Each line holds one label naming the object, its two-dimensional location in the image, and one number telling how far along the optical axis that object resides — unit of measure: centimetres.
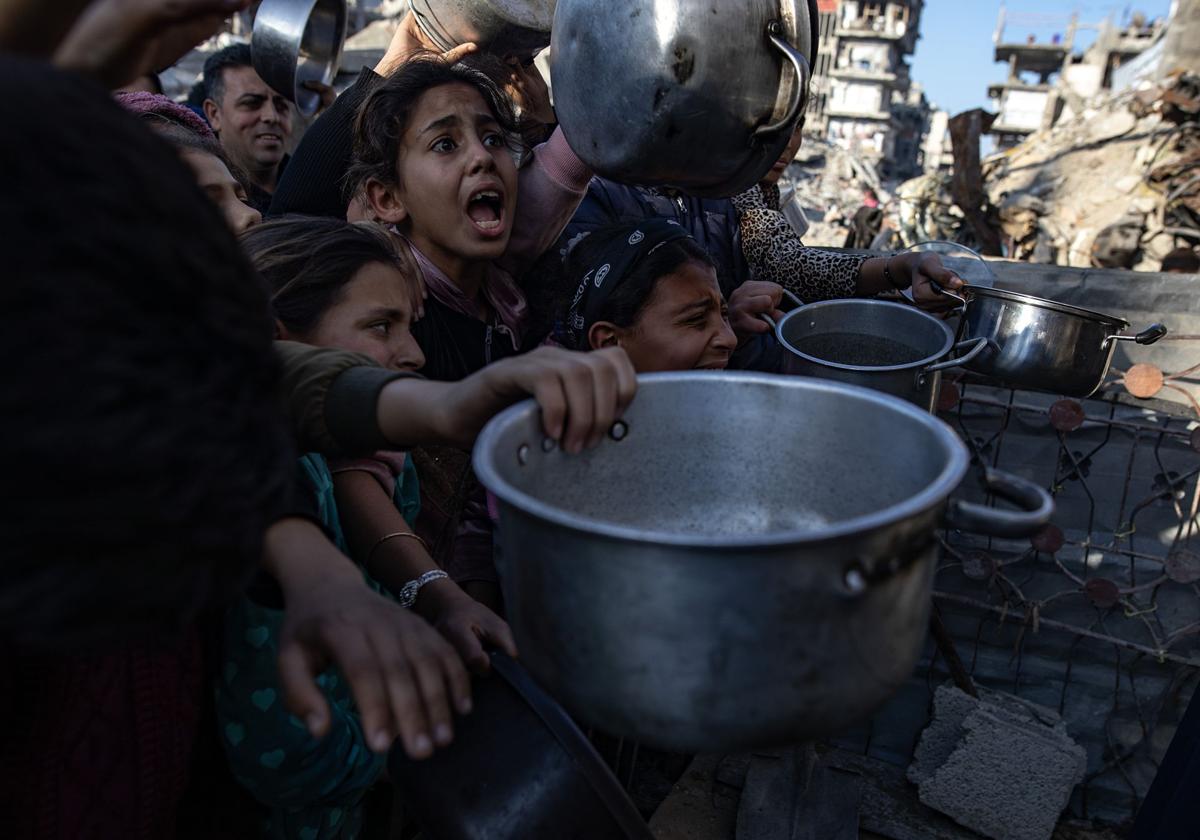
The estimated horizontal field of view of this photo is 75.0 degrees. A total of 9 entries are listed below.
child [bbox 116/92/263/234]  194
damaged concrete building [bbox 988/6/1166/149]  3130
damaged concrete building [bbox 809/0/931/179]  4772
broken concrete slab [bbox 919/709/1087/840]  254
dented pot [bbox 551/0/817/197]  129
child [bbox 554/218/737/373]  193
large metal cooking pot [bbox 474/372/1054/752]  63
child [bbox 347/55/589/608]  188
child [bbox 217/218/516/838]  108
